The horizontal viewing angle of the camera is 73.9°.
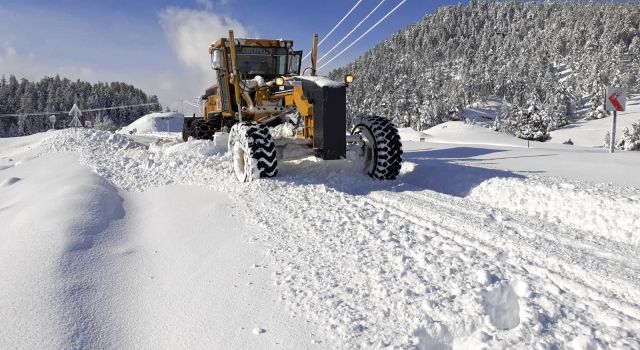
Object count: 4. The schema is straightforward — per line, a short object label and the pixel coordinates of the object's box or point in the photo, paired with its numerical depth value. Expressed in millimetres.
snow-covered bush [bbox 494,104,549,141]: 55125
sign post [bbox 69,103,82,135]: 20564
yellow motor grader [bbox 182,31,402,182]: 6855
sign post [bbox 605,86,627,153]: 11461
